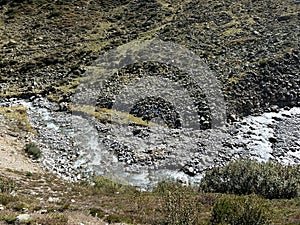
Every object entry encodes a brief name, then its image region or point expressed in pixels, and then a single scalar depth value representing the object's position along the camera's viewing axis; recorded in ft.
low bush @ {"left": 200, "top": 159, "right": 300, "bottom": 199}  73.61
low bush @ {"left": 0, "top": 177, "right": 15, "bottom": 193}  59.16
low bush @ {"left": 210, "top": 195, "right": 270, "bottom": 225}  45.42
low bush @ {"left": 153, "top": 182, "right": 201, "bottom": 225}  46.83
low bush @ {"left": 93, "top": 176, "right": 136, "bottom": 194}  76.10
